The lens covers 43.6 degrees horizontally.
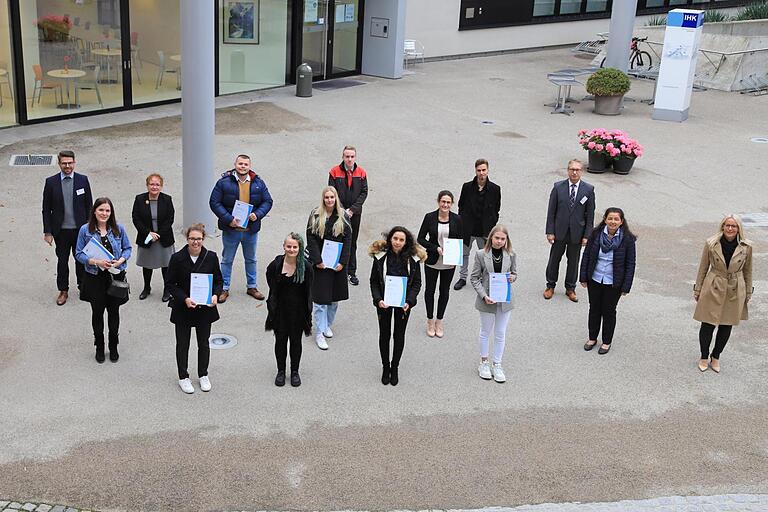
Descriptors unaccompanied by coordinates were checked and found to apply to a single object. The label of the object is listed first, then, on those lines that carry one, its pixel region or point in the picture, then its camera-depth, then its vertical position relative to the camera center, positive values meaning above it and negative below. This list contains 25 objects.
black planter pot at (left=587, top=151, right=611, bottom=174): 17.44 -3.36
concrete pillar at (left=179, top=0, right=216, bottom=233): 12.94 -2.15
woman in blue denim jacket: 9.39 -3.01
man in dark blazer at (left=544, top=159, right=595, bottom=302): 11.76 -3.01
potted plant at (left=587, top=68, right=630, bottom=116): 22.38 -2.64
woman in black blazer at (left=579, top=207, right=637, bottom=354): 10.12 -3.02
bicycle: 29.22 -2.51
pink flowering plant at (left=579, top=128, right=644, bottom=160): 17.19 -3.00
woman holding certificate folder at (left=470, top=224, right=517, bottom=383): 9.41 -3.03
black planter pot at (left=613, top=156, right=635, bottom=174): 17.31 -3.35
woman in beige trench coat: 9.82 -2.99
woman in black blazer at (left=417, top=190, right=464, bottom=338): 10.47 -2.97
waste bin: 22.95 -2.94
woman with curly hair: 9.17 -2.88
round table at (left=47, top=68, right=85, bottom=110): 19.39 -2.66
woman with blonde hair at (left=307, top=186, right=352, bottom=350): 10.05 -2.93
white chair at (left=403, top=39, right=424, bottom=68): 27.78 -2.56
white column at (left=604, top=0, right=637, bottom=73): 24.28 -1.52
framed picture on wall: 22.84 -1.66
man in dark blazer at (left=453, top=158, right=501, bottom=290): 11.62 -2.83
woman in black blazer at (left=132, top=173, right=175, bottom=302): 10.73 -3.04
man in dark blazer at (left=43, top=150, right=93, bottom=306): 10.75 -2.93
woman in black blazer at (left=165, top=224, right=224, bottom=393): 8.80 -3.09
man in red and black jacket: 11.66 -2.68
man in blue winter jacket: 11.09 -2.88
